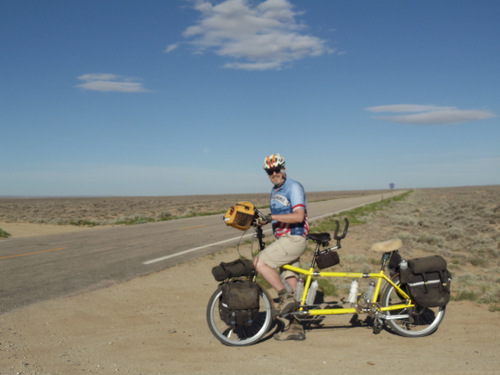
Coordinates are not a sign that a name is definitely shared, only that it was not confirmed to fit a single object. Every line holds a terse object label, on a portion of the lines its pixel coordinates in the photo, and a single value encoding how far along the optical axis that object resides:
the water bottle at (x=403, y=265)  5.96
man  5.75
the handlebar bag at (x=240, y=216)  5.43
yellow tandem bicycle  5.75
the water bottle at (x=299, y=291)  5.88
